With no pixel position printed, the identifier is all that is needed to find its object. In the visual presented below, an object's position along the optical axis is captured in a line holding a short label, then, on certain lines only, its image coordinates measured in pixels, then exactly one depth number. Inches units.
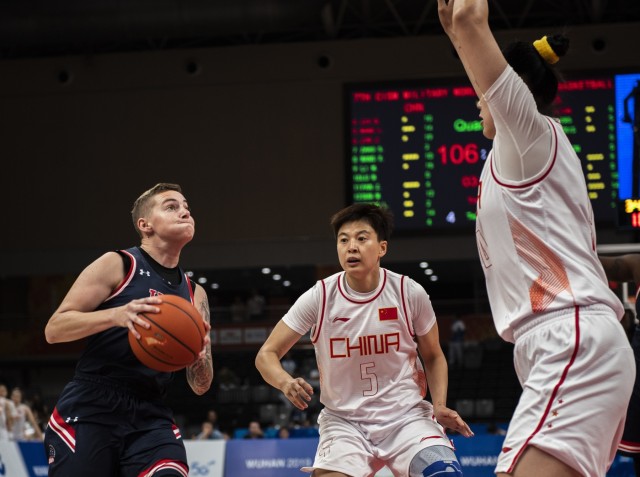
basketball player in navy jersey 161.8
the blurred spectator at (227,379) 749.9
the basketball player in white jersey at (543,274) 104.5
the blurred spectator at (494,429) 494.9
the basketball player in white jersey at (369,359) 182.5
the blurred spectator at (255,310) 818.8
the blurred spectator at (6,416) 515.2
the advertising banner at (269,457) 401.1
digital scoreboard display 522.6
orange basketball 153.3
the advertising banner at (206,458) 401.4
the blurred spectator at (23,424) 526.9
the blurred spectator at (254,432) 522.1
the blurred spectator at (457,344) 749.3
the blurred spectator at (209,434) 531.2
